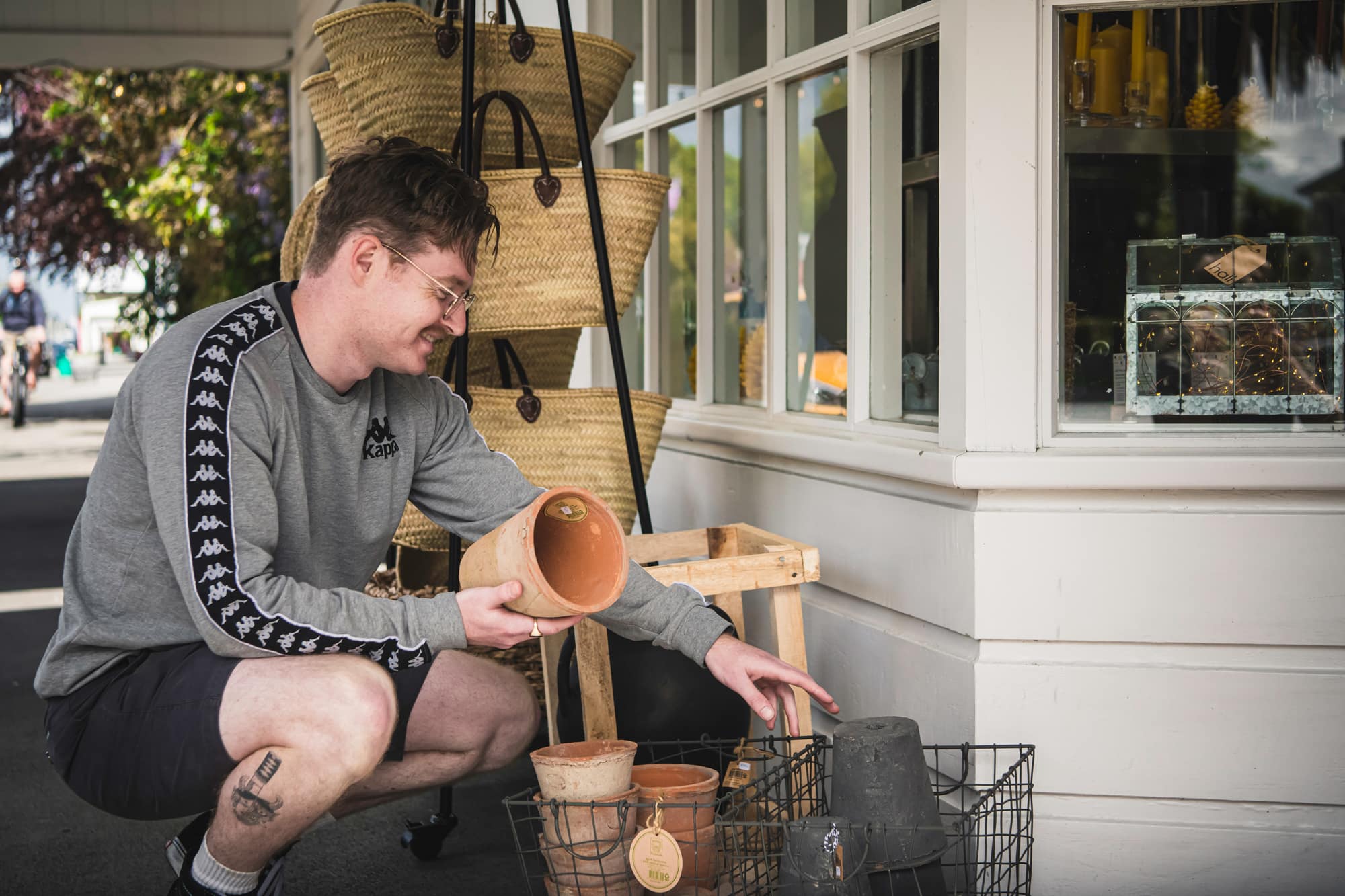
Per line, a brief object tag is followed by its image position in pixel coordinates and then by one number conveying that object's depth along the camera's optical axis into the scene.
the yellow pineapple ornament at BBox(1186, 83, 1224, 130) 2.32
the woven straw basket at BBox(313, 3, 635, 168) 2.72
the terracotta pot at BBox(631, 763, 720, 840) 2.03
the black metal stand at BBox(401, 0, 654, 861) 2.62
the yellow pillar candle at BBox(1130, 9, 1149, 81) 2.30
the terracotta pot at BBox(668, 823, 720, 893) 2.03
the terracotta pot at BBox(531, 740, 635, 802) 1.98
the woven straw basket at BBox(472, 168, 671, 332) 2.71
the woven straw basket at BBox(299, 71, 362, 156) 2.96
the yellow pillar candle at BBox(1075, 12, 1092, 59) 2.29
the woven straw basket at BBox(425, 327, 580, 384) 3.34
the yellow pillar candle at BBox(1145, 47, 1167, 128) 2.32
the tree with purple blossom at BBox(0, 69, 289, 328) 10.63
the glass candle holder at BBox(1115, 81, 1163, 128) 2.33
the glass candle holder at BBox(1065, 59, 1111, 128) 2.31
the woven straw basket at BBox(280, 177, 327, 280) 3.02
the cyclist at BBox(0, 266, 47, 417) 13.90
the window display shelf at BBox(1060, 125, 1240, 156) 2.32
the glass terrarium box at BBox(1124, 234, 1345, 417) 2.30
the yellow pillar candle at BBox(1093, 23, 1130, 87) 2.30
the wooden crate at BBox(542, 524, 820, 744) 2.30
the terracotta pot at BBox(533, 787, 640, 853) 1.96
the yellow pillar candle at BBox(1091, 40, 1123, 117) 2.31
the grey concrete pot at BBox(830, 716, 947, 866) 1.95
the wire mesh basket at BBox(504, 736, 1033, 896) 1.86
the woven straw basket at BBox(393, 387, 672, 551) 2.85
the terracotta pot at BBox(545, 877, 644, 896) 1.97
